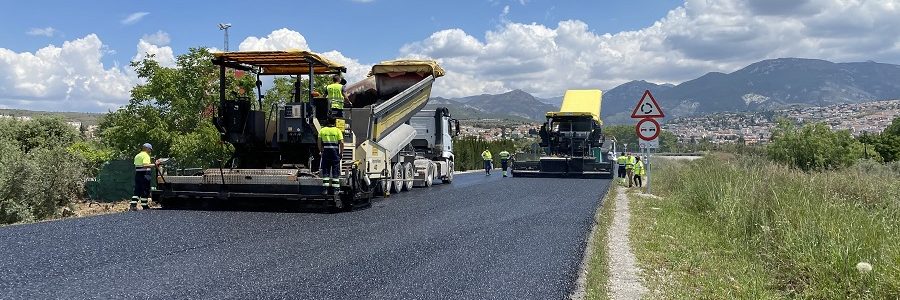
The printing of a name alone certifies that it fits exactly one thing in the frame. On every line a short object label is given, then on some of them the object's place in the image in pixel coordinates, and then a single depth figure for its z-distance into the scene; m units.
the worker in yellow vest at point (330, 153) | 10.07
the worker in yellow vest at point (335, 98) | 10.81
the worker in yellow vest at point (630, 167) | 18.41
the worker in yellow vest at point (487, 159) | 27.74
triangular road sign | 13.41
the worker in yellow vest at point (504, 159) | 25.59
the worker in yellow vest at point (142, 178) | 10.60
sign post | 13.44
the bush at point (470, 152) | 36.25
